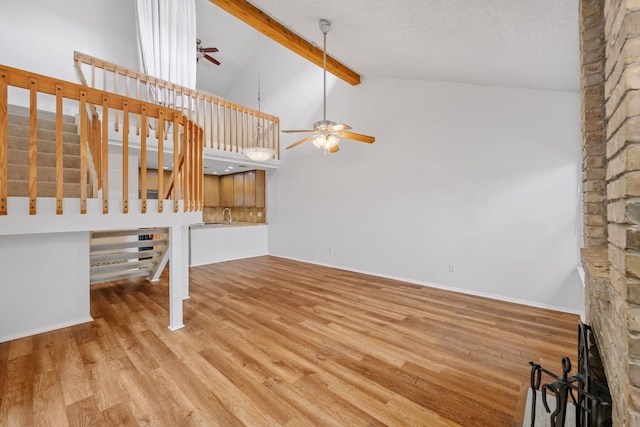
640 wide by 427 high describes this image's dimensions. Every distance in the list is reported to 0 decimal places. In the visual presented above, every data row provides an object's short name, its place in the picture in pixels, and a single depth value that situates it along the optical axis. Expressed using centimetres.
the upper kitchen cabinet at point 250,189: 731
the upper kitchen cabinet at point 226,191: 804
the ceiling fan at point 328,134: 342
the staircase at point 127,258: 399
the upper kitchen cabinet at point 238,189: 764
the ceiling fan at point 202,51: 595
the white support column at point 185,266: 370
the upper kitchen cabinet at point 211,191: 817
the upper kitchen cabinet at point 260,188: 720
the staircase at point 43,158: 289
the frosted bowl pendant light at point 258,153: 495
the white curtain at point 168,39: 551
